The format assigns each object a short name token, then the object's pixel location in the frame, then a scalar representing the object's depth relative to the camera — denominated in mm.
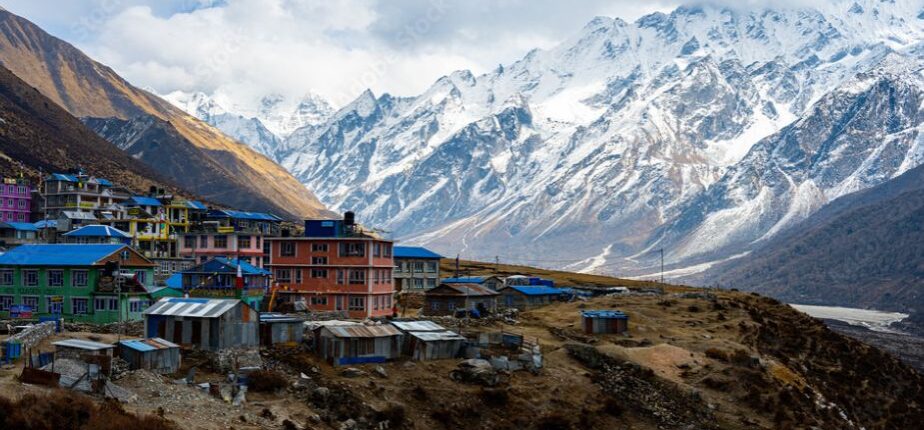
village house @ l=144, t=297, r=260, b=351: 66188
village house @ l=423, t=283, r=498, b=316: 107188
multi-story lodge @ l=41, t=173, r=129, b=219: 147250
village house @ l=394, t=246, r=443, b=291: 141500
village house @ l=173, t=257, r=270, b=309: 86125
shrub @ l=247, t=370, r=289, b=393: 61438
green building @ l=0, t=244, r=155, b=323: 79000
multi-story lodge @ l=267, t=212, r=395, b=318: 99062
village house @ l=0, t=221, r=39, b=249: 125375
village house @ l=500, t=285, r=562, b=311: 125938
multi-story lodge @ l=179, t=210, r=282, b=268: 119062
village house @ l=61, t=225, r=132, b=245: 115500
